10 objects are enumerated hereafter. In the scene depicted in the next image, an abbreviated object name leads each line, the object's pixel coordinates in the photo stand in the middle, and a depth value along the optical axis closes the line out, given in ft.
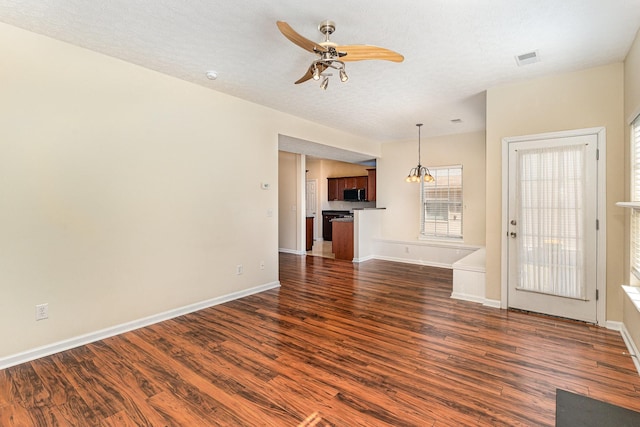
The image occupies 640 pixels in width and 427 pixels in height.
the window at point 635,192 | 9.02
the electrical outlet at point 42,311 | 9.04
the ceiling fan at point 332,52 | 7.52
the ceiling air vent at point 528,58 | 9.91
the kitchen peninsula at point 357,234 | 22.88
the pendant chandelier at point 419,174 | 19.57
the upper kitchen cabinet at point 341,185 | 31.50
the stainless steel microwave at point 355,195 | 31.58
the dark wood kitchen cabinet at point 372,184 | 26.07
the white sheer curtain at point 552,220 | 11.37
